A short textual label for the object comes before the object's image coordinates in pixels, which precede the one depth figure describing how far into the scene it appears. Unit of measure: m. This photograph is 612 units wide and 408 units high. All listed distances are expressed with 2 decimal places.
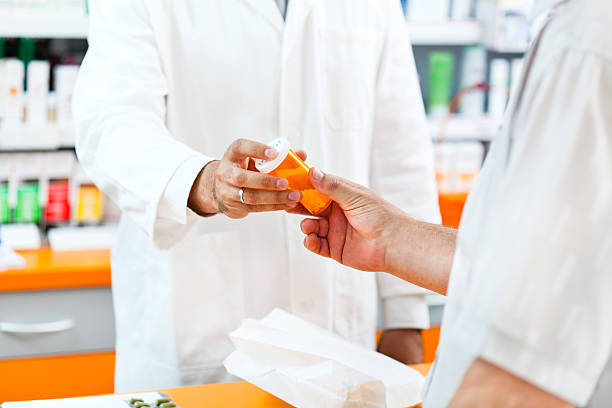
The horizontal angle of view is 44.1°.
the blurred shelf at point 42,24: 2.36
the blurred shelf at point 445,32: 2.81
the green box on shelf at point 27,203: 2.54
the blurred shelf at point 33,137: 2.41
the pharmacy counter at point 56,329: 2.13
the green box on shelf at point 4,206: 2.53
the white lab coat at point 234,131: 1.54
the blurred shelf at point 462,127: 2.93
